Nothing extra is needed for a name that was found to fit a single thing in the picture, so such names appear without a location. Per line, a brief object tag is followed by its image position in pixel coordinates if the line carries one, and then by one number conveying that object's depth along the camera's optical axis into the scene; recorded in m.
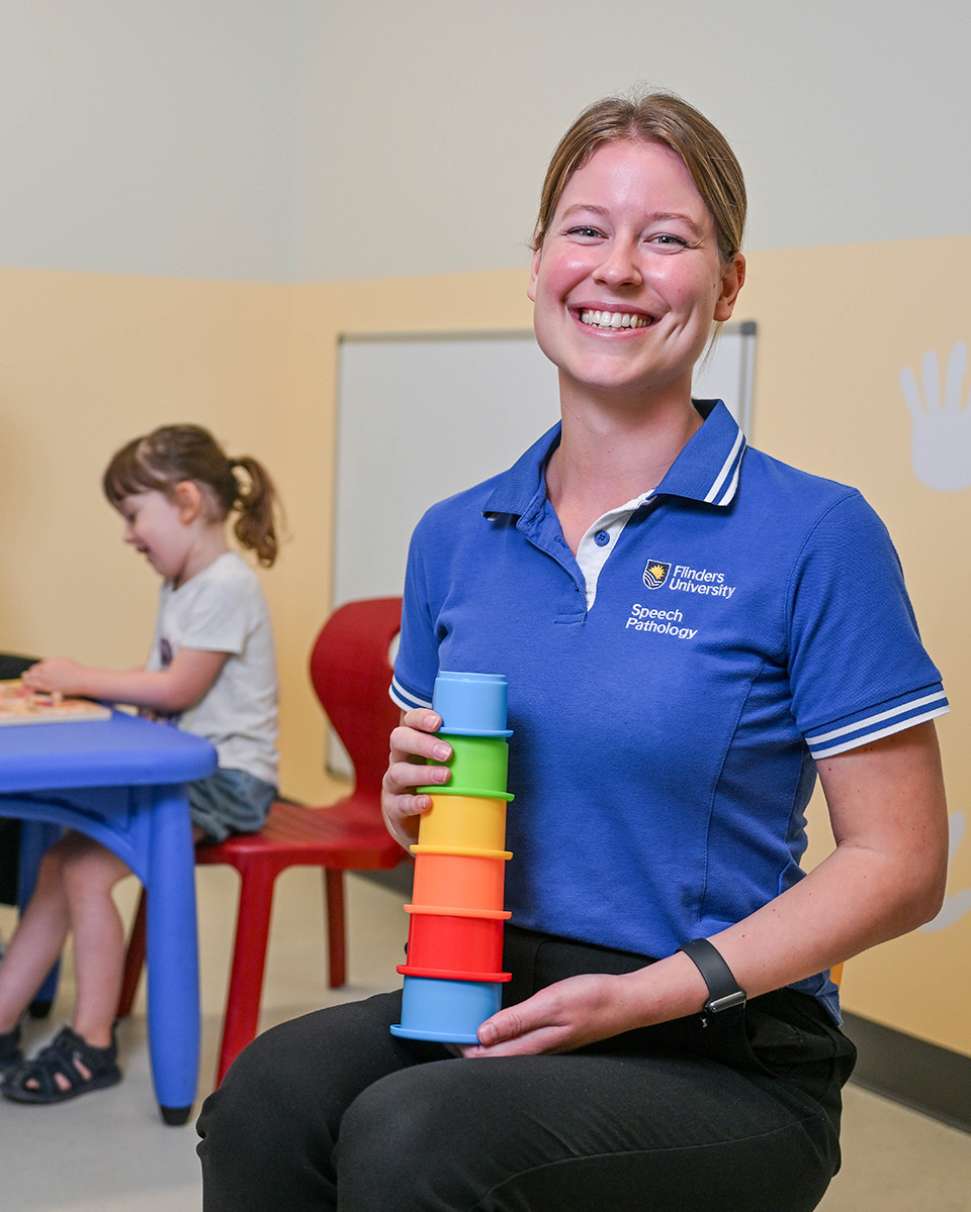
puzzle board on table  2.32
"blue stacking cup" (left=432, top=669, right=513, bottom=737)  1.23
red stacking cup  1.21
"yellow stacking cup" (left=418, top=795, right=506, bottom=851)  1.23
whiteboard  3.17
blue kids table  2.19
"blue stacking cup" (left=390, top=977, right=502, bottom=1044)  1.21
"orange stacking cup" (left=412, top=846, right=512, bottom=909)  1.21
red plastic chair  2.40
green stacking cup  1.23
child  2.41
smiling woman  1.15
